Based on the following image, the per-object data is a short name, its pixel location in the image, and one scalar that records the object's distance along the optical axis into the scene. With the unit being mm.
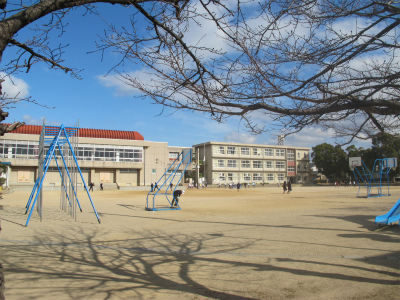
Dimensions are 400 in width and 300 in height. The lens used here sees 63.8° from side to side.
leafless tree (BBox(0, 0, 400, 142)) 4443
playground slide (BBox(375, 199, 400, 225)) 9884
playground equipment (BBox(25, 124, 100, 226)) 12859
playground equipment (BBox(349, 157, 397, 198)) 28159
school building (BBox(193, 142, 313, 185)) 79812
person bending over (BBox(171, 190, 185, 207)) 17183
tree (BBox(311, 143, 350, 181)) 75875
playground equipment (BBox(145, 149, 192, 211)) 17531
